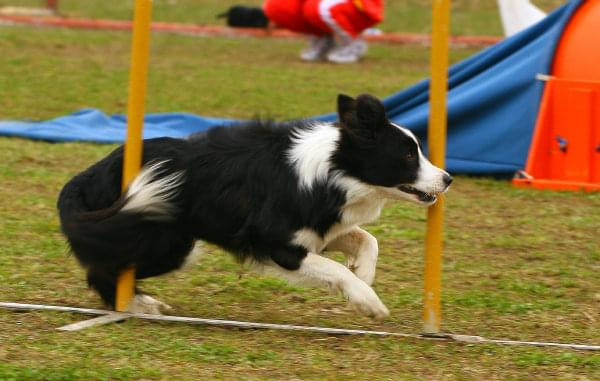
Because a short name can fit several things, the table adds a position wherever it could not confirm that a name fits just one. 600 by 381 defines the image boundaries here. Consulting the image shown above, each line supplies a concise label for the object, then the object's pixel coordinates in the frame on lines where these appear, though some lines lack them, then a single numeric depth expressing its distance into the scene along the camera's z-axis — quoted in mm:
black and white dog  9297
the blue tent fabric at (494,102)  16766
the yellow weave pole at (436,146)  8969
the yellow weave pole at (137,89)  9383
